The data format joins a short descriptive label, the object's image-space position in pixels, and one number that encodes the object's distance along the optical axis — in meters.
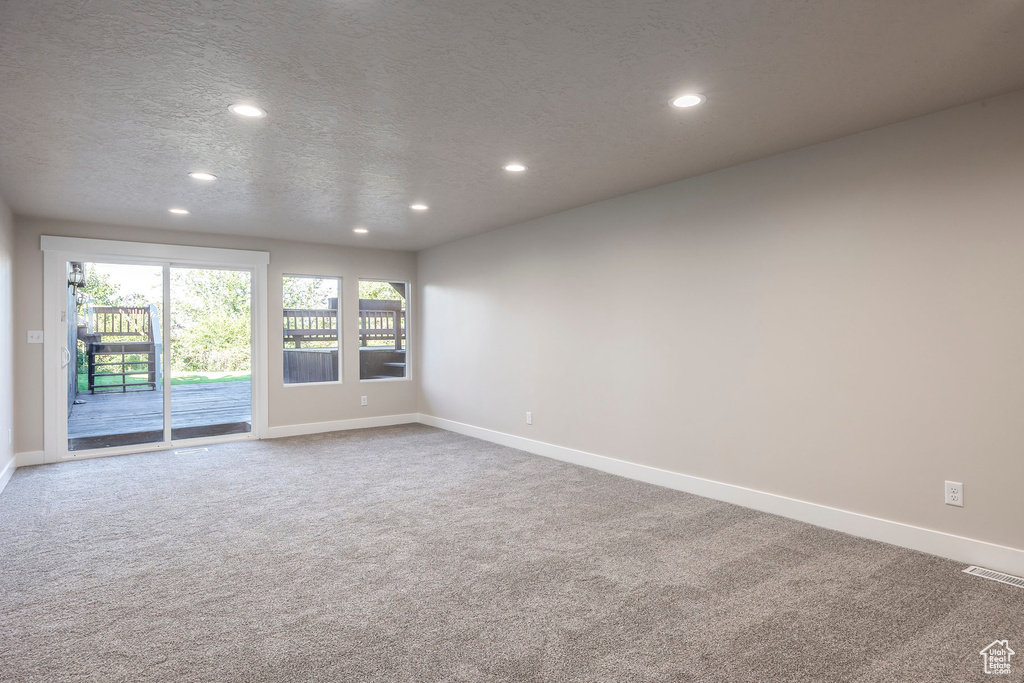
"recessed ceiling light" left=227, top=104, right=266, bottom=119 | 2.86
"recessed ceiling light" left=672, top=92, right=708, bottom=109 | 2.79
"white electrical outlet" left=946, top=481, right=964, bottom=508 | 2.97
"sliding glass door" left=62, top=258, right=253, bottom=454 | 5.74
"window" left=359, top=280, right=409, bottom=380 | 7.42
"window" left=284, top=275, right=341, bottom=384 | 6.88
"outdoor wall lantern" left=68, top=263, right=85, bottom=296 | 5.62
